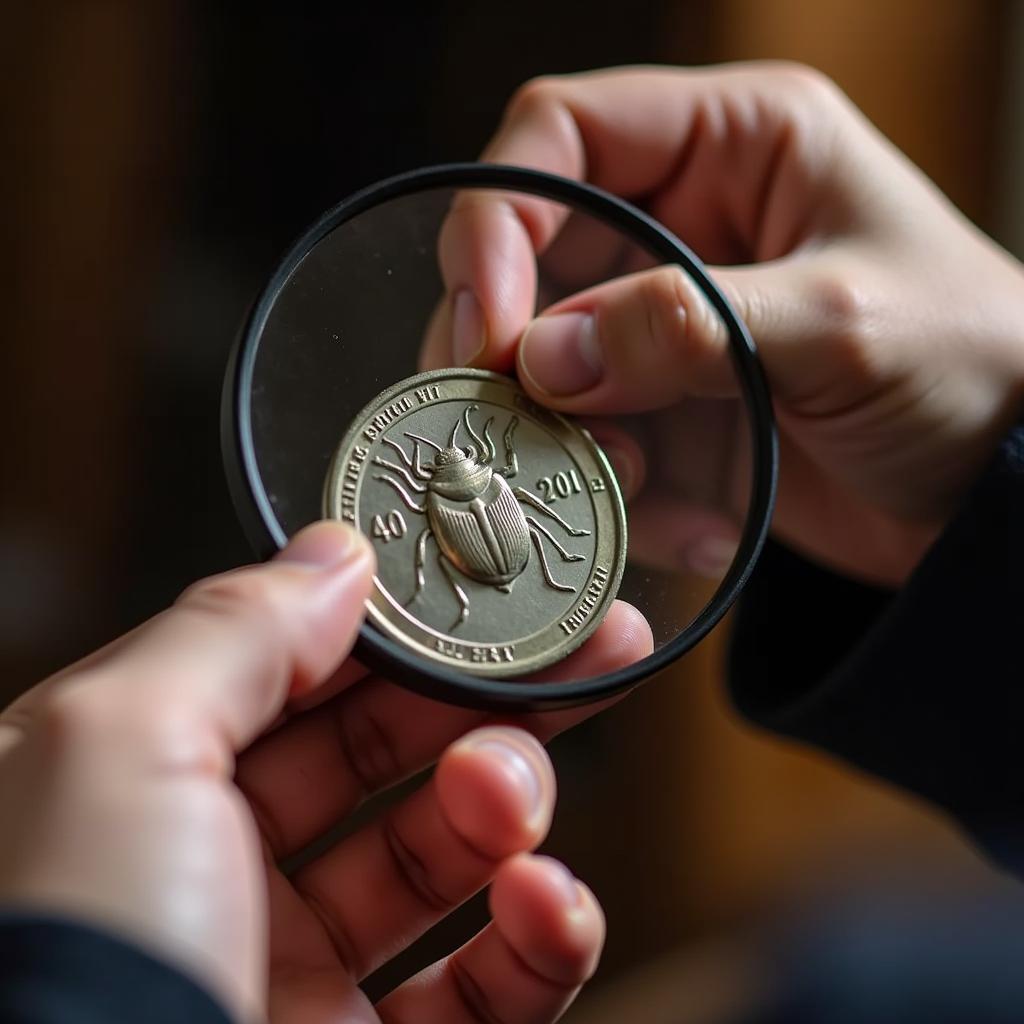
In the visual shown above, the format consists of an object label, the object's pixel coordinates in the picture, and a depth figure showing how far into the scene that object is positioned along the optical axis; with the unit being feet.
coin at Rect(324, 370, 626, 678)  0.89
